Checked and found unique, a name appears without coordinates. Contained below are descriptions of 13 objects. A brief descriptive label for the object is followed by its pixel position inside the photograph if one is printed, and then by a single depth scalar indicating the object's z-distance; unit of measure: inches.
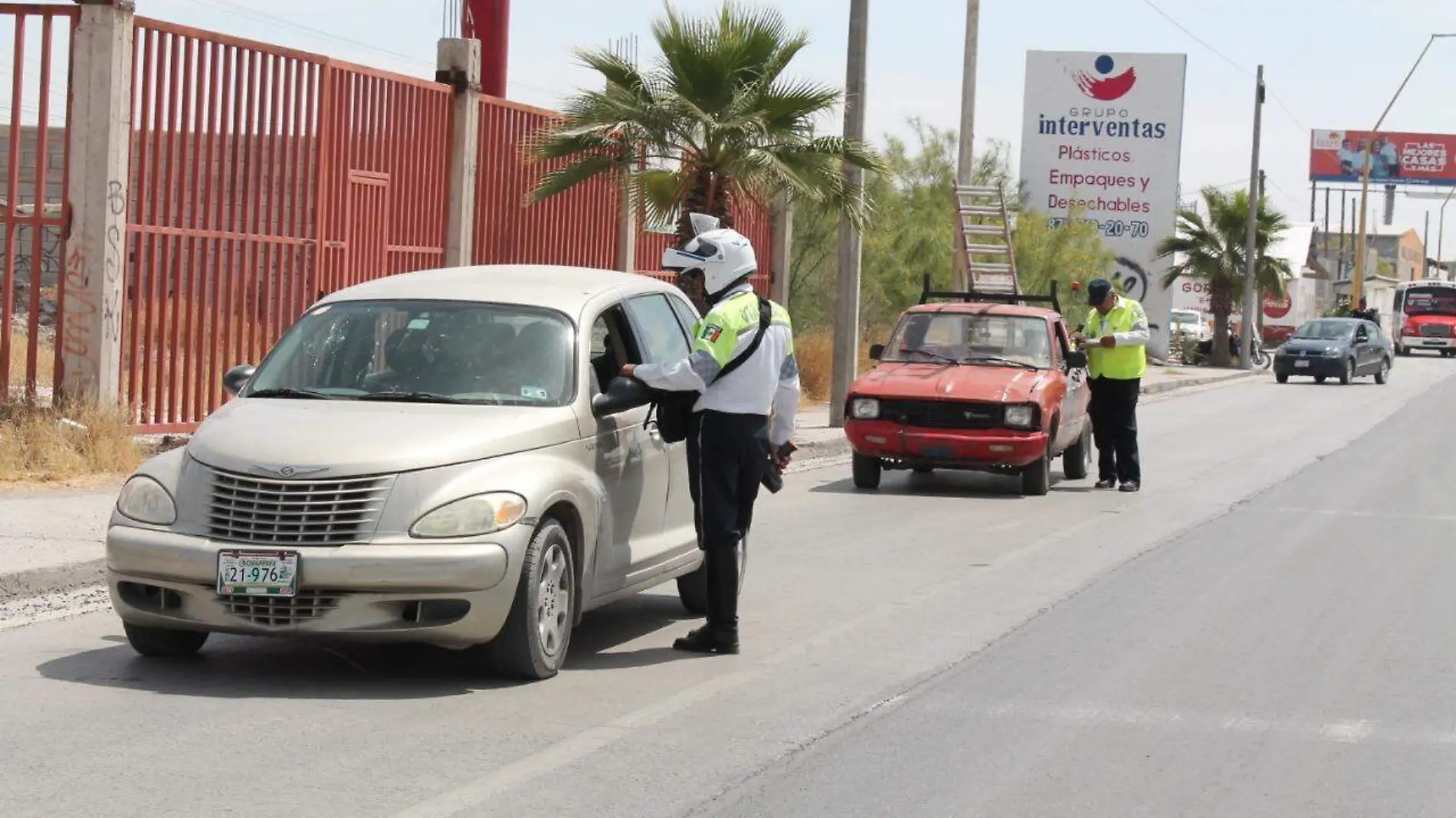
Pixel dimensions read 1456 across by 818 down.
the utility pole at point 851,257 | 874.8
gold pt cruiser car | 293.7
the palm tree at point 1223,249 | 2049.7
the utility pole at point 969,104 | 1195.3
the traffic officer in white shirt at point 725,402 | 335.3
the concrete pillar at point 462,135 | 785.6
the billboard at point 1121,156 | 1914.4
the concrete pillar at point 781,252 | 1031.6
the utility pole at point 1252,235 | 1905.8
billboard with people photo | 5433.1
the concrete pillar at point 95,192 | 599.8
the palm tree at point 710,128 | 798.5
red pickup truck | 633.0
